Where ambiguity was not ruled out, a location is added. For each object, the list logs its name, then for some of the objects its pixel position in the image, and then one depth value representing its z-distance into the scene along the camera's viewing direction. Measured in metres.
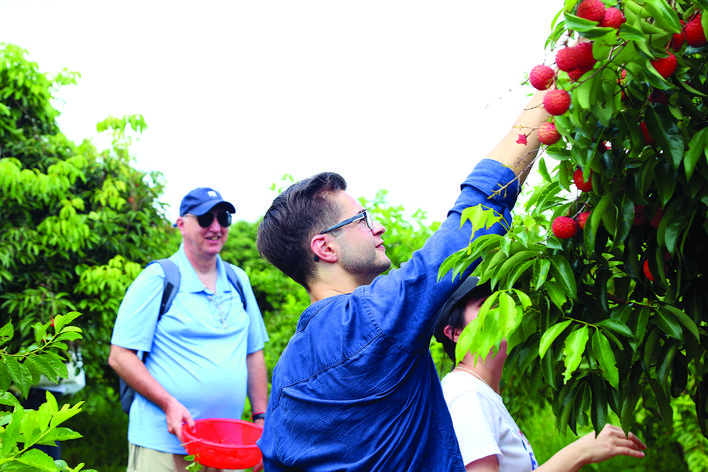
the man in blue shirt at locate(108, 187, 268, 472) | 3.22
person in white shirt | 1.76
